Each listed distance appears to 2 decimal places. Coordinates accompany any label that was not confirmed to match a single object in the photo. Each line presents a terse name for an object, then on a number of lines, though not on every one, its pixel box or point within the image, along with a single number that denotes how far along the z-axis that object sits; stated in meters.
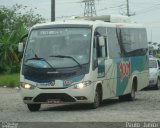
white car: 33.78
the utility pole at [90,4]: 67.53
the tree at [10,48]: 52.41
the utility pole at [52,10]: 32.74
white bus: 18.38
